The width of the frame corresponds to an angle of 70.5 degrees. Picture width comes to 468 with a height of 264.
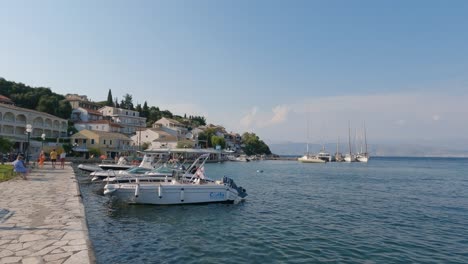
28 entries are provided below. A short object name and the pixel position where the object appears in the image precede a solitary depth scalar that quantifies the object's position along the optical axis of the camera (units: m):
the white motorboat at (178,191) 20.52
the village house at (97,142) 72.04
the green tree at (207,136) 124.94
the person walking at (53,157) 35.00
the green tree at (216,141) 123.29
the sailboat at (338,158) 135.24
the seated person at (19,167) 22.20
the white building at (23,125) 64.76
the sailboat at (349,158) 131.96
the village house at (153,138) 95.19
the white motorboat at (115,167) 38.72
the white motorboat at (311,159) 120.50
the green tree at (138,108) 128.76
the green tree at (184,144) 93.06
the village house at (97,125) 90.21
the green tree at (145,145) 92.55
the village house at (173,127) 116.12
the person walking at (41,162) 35.28
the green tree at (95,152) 70.06
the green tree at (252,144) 169.25
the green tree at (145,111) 130.85
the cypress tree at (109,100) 125.35
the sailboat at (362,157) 132.50
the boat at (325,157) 128.62
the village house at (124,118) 106.56
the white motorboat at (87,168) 39.29
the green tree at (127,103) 132.50
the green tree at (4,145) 40.04
